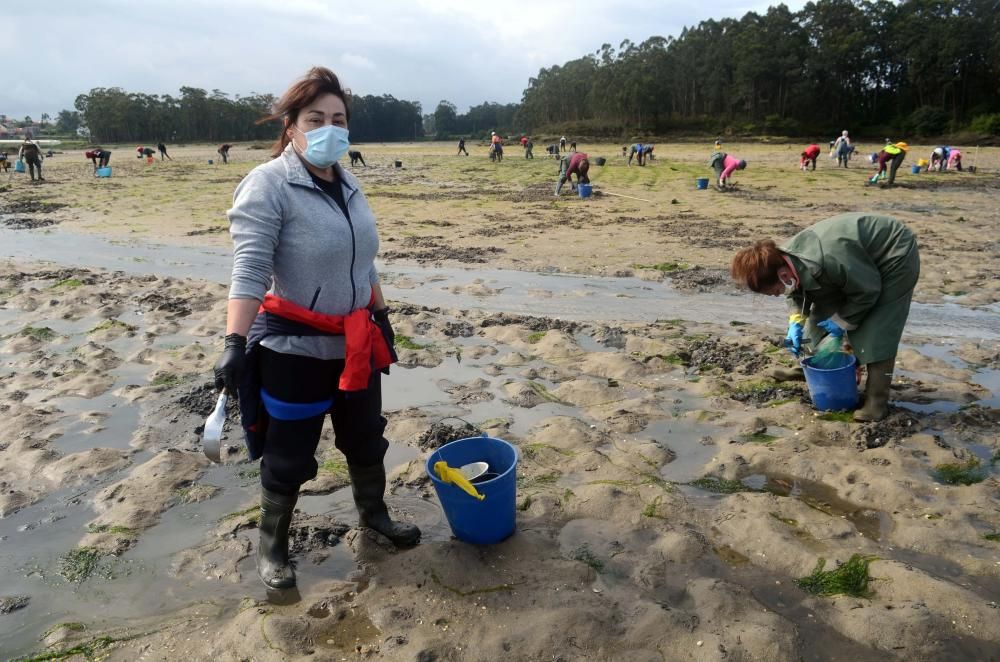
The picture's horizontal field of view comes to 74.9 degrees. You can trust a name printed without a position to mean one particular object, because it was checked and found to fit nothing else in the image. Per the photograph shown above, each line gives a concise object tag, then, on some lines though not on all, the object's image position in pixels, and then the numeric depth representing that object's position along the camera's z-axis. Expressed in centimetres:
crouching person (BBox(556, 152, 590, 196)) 1708
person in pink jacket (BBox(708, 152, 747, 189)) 1736
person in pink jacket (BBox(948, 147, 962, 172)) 2258
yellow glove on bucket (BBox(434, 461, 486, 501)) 288
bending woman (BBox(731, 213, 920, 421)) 398
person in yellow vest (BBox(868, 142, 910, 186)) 1770
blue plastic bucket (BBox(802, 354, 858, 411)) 444
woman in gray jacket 246
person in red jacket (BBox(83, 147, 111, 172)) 3134
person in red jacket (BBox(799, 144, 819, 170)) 2338
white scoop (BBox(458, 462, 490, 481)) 328
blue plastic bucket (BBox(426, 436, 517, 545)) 298
